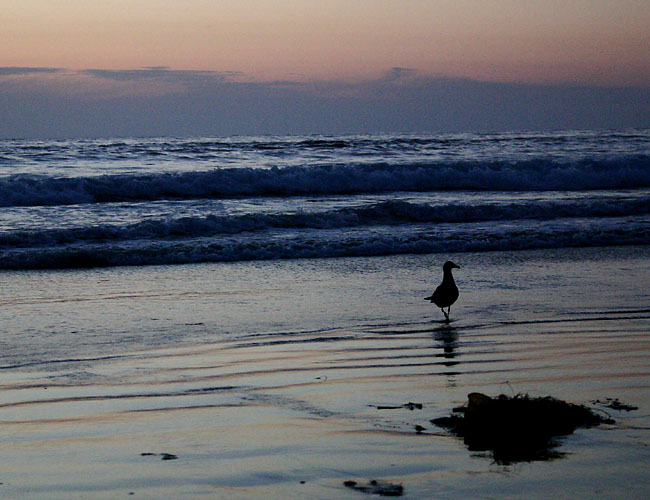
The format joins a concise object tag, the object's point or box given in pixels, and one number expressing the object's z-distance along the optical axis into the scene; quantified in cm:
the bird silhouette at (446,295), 1573
